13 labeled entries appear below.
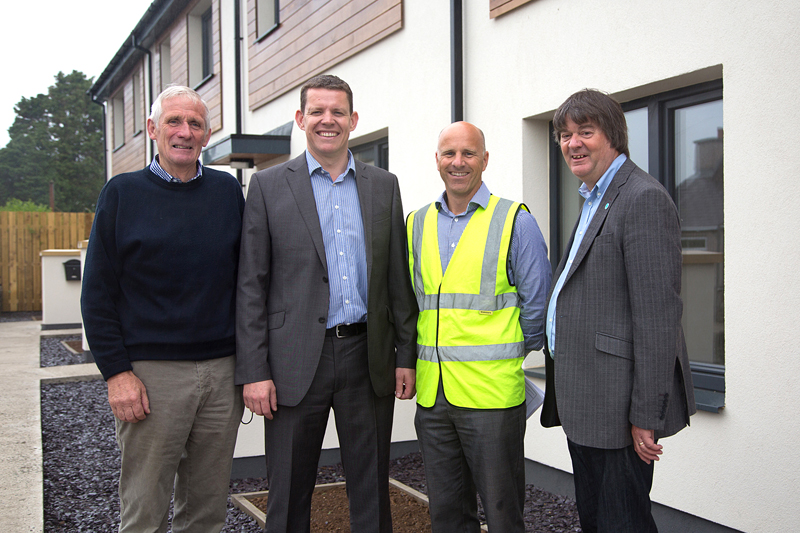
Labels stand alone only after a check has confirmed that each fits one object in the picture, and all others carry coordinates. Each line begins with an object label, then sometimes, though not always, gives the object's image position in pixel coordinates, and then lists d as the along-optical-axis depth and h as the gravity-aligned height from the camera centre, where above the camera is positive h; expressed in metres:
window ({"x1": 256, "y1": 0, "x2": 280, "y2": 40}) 8.97 +3.51
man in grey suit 2.56 -0.22
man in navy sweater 2.44 -0.19
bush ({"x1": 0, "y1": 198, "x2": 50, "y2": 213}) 29.88 +2.77
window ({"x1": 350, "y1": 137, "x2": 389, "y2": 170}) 6.52 +1.14
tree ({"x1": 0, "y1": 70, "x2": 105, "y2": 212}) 47.00 +9.36
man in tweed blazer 2.03 -0.23
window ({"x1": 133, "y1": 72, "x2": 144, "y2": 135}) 16.86 +4.26
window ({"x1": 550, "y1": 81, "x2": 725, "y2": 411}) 3.48 +0.38
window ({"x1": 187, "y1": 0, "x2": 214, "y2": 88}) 12.26 +4.26
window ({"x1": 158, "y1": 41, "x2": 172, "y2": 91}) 14.41 +4.61
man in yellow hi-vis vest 2.53 -0.32
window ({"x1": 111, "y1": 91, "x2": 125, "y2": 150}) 20.20 +4.77
